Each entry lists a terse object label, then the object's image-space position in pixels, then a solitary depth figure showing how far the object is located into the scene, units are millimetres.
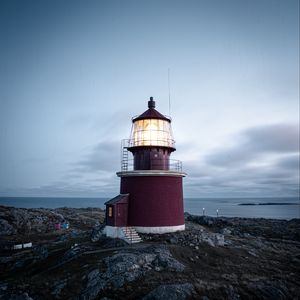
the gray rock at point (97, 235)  21867
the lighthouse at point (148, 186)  21906
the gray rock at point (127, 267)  12859
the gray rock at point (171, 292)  11914
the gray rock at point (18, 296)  12305
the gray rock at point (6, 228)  34675
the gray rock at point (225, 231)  28164
